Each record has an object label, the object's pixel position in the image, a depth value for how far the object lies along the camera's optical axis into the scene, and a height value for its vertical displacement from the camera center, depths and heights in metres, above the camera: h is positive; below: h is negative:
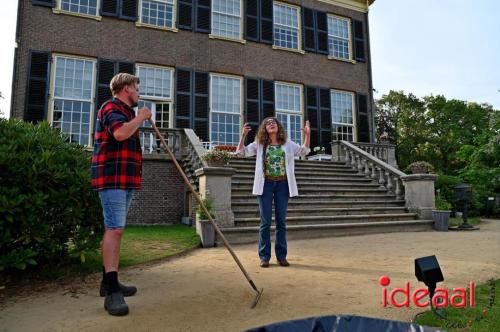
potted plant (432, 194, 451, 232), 8.37 -0.41
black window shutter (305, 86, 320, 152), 14.23 +3.55
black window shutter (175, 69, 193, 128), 12.19 +3.49
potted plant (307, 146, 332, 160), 13.05 +1.67
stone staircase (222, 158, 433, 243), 7.07 -0.14
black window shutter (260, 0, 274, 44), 13.91 +6.90
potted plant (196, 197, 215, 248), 5.96 -0.52
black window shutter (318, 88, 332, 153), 14.41 +3.28
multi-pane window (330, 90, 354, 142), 14.89 +3.58
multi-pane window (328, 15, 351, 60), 15.28 +6.95
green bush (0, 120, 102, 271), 3.21 +0.02
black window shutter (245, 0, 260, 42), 13.68 +6.84
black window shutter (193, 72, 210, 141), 12.41 +3.28
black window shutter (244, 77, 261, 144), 13.27 +3.53
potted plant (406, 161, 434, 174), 8.92 +0.81
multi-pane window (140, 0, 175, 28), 12.33 +6.45
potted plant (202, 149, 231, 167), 6.94 +0.83
